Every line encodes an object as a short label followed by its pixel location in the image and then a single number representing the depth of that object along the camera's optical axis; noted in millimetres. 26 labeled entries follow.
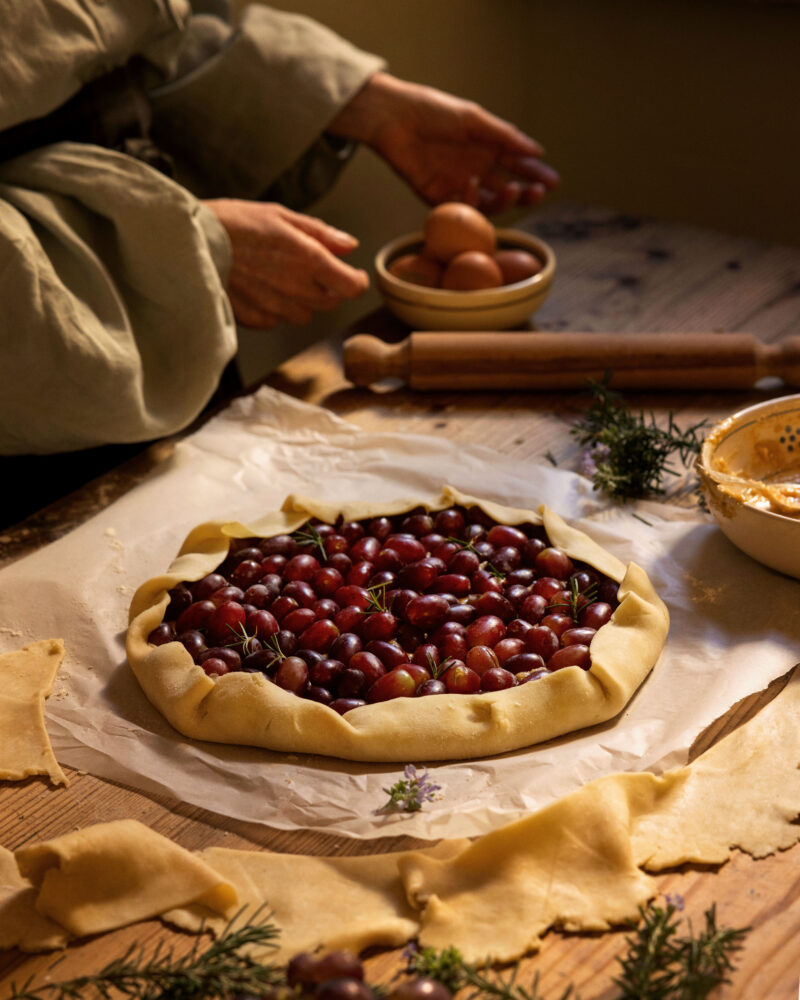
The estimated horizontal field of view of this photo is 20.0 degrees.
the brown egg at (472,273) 1676
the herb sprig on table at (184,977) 1198
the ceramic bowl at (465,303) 1663
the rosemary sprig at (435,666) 1377
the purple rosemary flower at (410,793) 1314
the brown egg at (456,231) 1693
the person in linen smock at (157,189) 1491
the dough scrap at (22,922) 1264
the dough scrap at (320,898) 1255
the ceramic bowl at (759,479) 1419
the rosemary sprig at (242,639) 1400
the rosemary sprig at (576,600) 1415
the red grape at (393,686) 1367
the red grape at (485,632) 1393
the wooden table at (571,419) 1251
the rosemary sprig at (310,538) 1471
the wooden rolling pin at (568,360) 1606
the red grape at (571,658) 1376
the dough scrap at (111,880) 1270
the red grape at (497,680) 1369
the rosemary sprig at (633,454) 1524
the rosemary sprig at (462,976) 1175
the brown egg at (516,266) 1695
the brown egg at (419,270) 1709
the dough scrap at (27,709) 1350
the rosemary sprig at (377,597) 1421
